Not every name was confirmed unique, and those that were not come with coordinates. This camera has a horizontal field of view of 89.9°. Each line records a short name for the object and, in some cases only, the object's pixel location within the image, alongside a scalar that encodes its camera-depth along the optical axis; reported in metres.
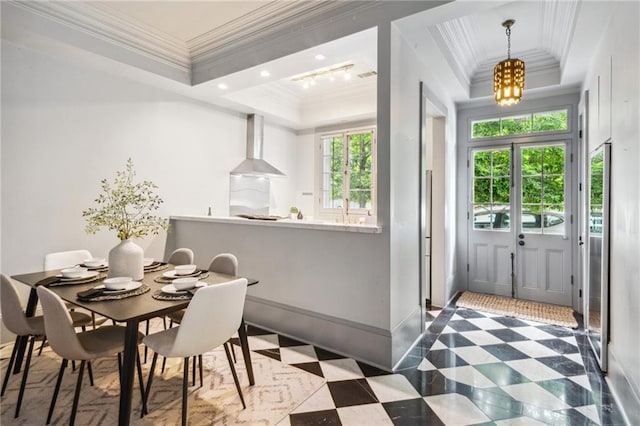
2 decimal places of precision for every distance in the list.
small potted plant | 5.30
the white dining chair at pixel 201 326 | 1.71
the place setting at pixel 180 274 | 2.28
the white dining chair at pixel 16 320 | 1.90
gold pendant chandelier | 2.86
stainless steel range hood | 5.04
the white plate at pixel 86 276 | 2.20
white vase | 2.20
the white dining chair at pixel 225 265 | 2.70
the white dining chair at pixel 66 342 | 1.63
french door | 4.17
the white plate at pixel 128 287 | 1.93
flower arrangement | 2.20
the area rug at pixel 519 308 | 3.62
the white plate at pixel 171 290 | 1.93
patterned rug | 1.91
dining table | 1.59
